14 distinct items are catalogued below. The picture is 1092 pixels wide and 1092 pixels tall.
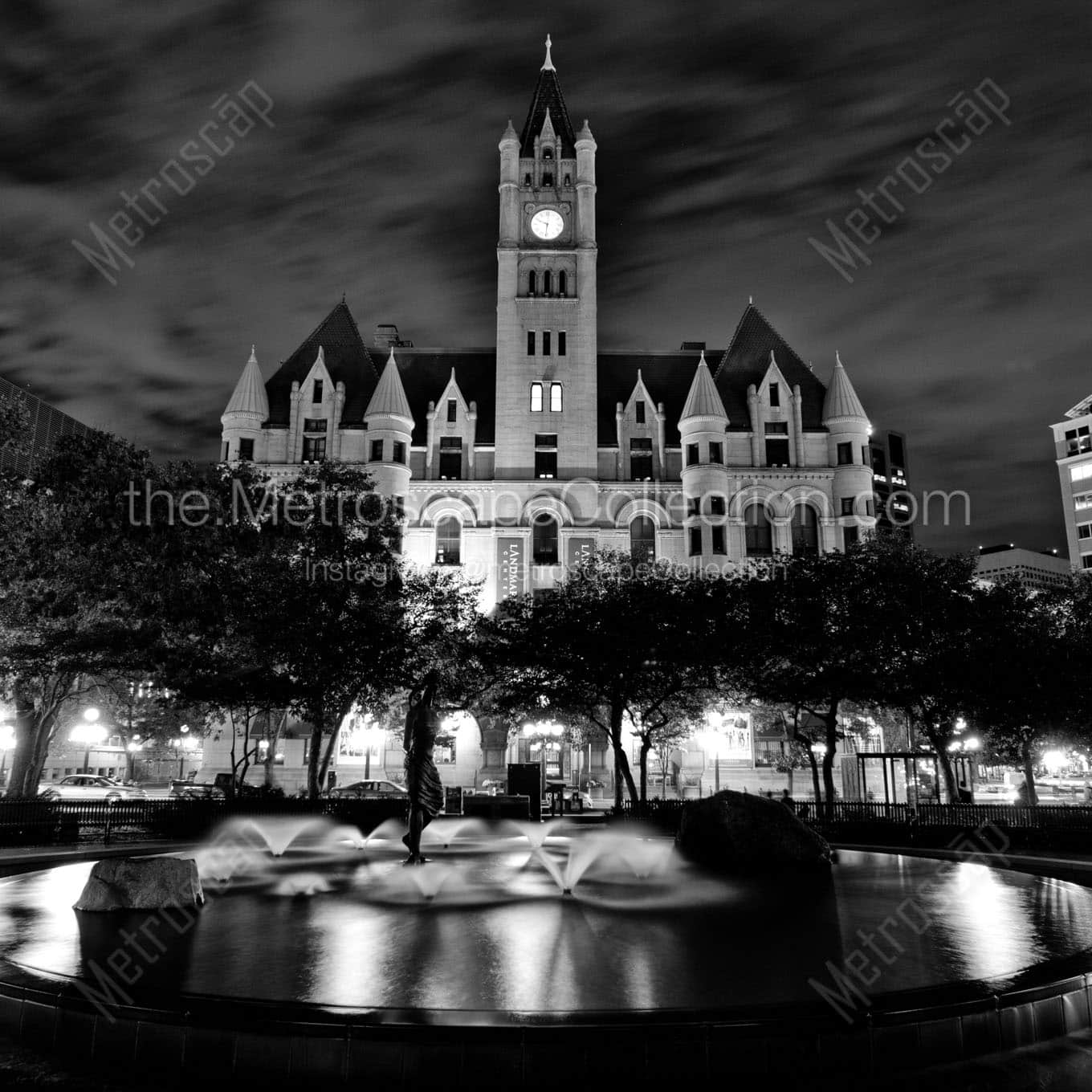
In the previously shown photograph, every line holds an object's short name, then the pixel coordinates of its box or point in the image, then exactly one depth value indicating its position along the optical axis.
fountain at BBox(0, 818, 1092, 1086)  6.99
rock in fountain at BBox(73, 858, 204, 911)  12.19
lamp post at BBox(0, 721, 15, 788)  55.28
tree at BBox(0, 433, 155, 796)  28.67
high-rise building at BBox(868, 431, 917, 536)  189.34
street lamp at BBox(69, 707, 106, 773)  50.92
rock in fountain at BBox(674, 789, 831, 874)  16.84
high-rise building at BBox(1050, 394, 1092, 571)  117.81
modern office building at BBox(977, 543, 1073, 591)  156.25
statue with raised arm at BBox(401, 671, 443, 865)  16.45
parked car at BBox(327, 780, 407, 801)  41.84
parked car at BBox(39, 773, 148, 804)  49.02
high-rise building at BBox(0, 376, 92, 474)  117.25
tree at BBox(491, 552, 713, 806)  34.31
